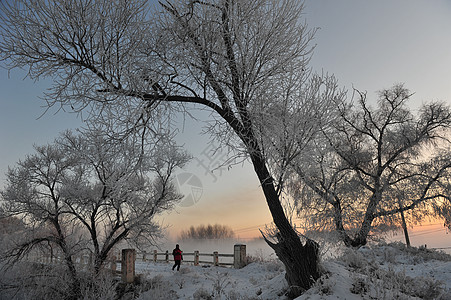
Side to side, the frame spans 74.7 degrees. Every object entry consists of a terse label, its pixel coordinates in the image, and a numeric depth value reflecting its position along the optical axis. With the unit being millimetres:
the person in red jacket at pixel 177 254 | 16422
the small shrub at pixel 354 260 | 8752
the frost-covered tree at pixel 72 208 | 13266
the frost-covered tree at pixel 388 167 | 15719
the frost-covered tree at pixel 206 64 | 5418
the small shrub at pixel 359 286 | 5793
